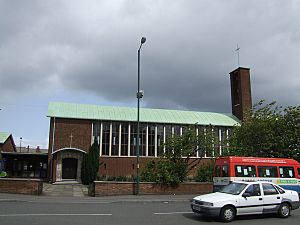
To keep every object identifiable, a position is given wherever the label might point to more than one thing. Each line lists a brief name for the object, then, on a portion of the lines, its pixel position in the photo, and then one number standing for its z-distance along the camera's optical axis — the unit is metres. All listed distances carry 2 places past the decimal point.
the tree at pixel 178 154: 23.66
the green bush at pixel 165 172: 23.41
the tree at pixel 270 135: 28.05
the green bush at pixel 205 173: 27.77
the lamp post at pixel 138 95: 22.16
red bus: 19.16
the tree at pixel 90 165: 36.22
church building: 39.28
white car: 11.27
